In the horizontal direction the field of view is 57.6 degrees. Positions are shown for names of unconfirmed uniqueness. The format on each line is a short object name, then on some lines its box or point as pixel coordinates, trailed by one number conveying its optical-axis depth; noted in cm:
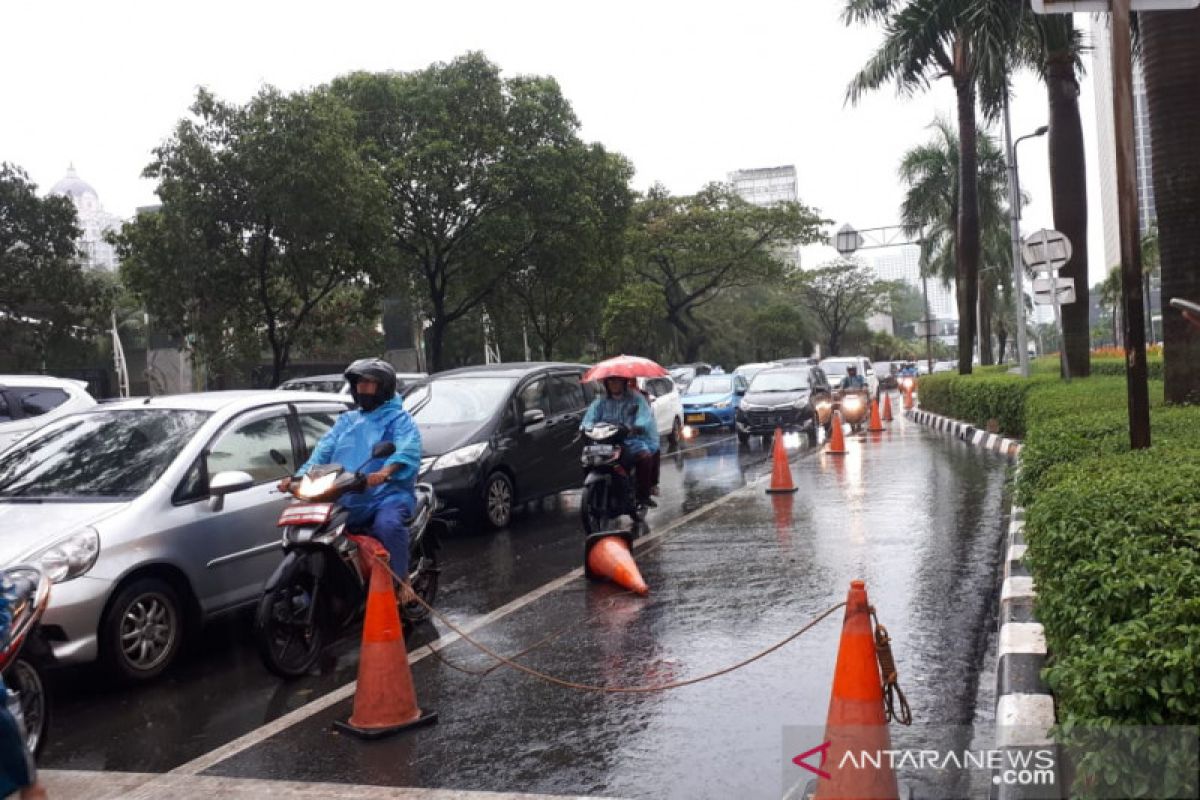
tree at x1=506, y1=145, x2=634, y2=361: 2836
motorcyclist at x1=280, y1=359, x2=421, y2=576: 629
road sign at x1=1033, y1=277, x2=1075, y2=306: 1629
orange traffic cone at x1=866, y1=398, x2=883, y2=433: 2286
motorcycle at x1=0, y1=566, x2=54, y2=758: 416
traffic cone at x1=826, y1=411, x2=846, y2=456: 1744
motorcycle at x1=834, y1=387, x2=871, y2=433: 2458
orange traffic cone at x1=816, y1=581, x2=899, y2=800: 351
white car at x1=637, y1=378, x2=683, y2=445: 2145
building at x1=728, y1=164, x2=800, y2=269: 12069
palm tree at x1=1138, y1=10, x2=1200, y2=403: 892
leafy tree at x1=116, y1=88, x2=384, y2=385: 2133
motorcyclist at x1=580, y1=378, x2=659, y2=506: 983
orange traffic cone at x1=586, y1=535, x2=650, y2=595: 783
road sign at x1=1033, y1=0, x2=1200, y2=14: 566
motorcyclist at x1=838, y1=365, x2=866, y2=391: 2578
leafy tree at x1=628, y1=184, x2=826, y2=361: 4269
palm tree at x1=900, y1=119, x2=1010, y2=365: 4272
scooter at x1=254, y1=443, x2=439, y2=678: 581
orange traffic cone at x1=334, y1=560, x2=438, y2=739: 493
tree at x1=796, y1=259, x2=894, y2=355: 7162
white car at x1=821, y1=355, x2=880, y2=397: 3309
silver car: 570
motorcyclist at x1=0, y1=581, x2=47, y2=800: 366
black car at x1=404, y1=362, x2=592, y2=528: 1079
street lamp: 2347
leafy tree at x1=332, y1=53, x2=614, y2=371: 2661
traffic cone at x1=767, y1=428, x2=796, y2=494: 1294
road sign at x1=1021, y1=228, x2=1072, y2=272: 1574
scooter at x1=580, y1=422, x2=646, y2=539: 932
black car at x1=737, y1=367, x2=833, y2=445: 2161
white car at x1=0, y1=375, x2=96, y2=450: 1274
